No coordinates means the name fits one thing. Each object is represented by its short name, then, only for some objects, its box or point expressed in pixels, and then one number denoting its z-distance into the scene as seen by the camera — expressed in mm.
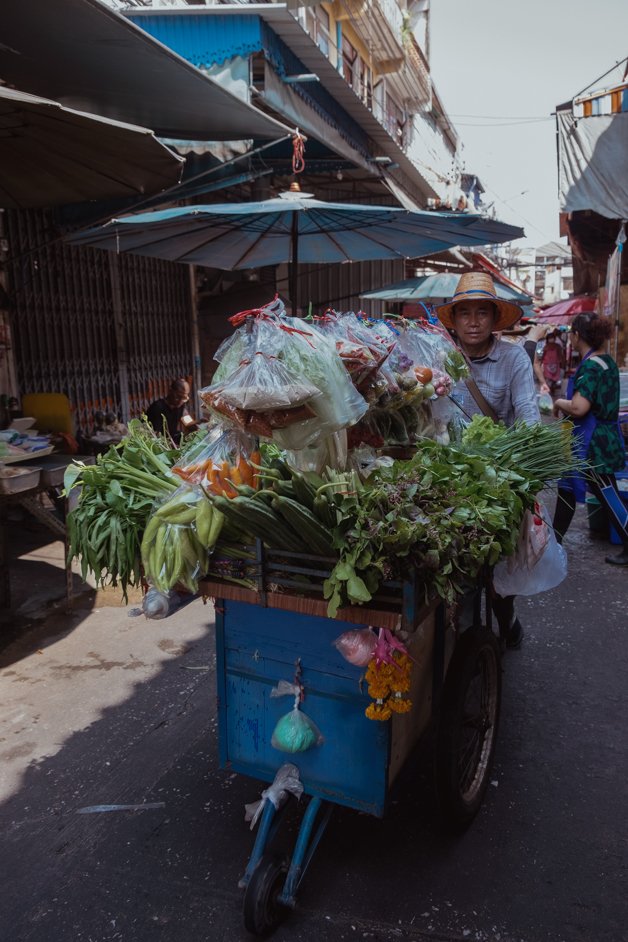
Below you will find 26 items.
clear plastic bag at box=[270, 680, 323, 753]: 1992
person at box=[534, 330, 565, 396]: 18406
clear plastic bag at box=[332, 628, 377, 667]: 1837
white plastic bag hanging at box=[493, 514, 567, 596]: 2621
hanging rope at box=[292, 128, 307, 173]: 5418
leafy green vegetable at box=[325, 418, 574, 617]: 1678
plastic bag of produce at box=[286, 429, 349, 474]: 2035
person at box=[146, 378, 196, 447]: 6586
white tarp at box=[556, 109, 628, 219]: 8891
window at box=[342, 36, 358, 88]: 16328
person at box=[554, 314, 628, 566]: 4938
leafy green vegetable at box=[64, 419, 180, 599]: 2061
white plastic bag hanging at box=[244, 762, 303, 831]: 2051
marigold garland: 1811
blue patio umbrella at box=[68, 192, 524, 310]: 4648
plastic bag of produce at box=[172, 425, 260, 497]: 1969
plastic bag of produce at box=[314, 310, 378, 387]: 2059
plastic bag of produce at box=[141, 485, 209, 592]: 1886
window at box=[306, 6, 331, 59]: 13405
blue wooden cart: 1921
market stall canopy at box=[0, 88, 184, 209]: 3258
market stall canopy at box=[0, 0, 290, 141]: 3412
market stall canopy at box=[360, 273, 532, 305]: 9477
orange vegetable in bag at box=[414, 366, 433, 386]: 2421
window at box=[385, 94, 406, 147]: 19158
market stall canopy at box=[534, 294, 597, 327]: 16875
